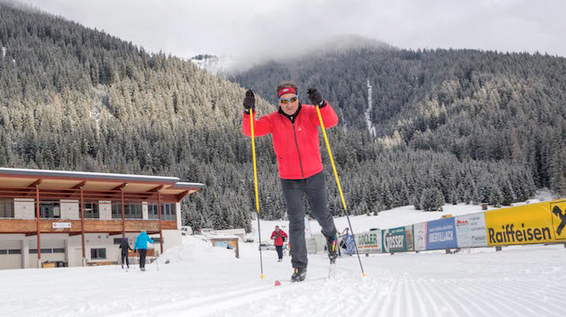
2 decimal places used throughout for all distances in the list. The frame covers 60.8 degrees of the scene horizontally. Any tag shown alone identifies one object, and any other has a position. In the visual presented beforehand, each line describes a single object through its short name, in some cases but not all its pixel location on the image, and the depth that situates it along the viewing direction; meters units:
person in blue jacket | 15.59
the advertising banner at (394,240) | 24.15
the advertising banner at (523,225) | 13.61
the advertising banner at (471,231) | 17.09
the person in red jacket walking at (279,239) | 18.54
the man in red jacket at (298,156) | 5.72
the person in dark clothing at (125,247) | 18.95
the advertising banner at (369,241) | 27.17
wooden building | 31.81
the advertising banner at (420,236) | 21.77
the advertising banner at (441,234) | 19.15
